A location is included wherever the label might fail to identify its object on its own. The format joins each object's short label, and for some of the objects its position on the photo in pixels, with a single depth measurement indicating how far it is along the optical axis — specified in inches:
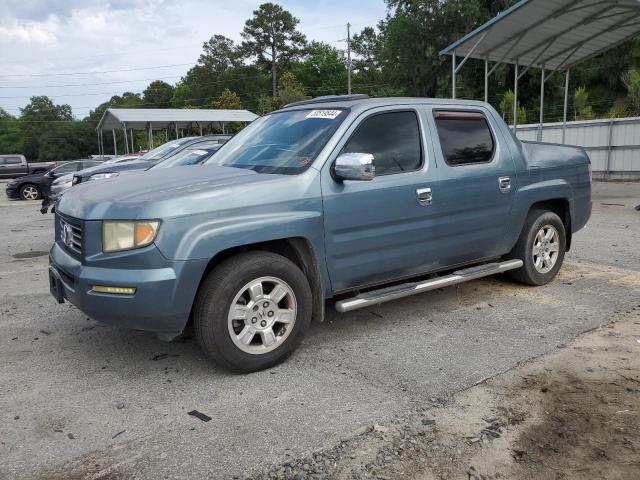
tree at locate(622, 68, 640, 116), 903.1
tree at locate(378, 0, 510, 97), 1371.8
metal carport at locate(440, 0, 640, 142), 503.8
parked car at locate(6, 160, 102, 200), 783.1
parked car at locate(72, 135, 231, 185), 455.5
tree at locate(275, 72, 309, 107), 2064.5
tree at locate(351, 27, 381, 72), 3169.3
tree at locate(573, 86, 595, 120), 991.4
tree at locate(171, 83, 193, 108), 3334.2
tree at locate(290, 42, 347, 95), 2977.4
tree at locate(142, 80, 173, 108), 4005.9
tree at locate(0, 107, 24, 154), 4210.1
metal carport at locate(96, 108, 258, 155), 1339.8
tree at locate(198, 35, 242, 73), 3206.2
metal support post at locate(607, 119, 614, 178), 717.5
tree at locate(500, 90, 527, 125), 994.7
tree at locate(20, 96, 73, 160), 3959.2
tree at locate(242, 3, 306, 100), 2829.7
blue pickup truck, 136.7
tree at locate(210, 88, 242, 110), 2378.1
